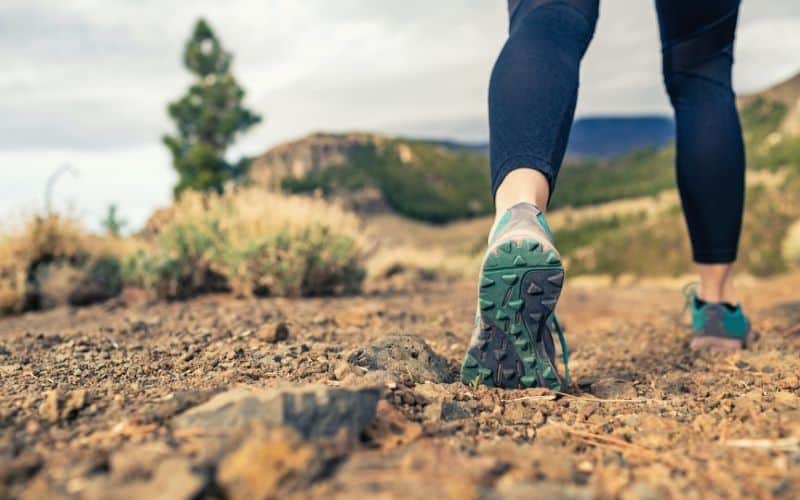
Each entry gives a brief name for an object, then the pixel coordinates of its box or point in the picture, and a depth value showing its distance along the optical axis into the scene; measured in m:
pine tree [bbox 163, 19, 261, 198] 17.81
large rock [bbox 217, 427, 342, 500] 0.90
